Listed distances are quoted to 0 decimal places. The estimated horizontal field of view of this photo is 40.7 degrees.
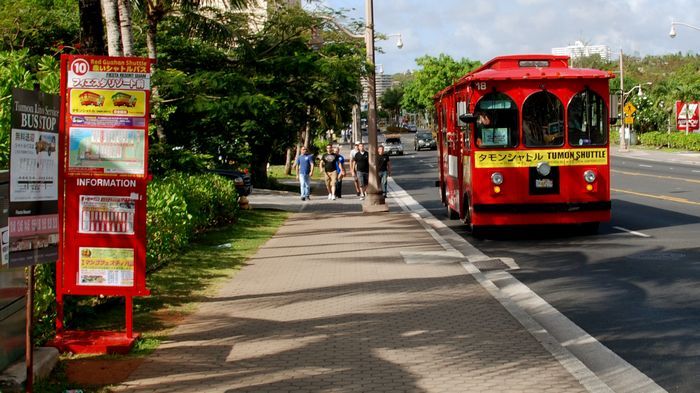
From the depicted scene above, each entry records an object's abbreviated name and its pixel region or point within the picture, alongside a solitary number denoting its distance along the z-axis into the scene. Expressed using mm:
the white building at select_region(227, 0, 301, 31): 24416
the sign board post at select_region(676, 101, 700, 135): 71500
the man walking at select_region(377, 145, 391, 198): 30906
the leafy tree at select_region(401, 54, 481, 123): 116062
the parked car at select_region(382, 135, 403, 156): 77238
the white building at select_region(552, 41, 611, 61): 138875
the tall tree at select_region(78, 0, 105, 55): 10844
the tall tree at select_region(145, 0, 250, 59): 20766
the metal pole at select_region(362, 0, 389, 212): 26328
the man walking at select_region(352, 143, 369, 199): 32094
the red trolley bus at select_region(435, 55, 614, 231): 17656
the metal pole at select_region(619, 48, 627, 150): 74400
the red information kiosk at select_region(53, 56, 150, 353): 8578
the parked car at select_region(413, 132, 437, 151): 83438
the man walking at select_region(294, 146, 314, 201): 32406
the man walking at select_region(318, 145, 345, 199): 32812
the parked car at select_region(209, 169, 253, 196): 27984
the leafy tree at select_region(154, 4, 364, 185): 21047
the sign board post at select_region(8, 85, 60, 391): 6465
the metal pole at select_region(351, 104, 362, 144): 60709
